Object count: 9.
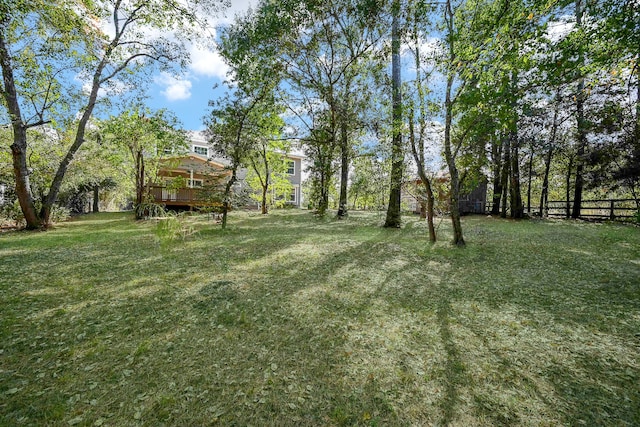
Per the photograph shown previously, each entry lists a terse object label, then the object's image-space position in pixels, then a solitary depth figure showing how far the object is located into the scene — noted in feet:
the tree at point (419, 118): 22.87
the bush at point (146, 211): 44.44
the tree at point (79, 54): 23.73
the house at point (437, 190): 26.66
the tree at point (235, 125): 29.04
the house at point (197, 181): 29.43
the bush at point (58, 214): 36.94
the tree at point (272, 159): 35.02
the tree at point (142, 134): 41.39
